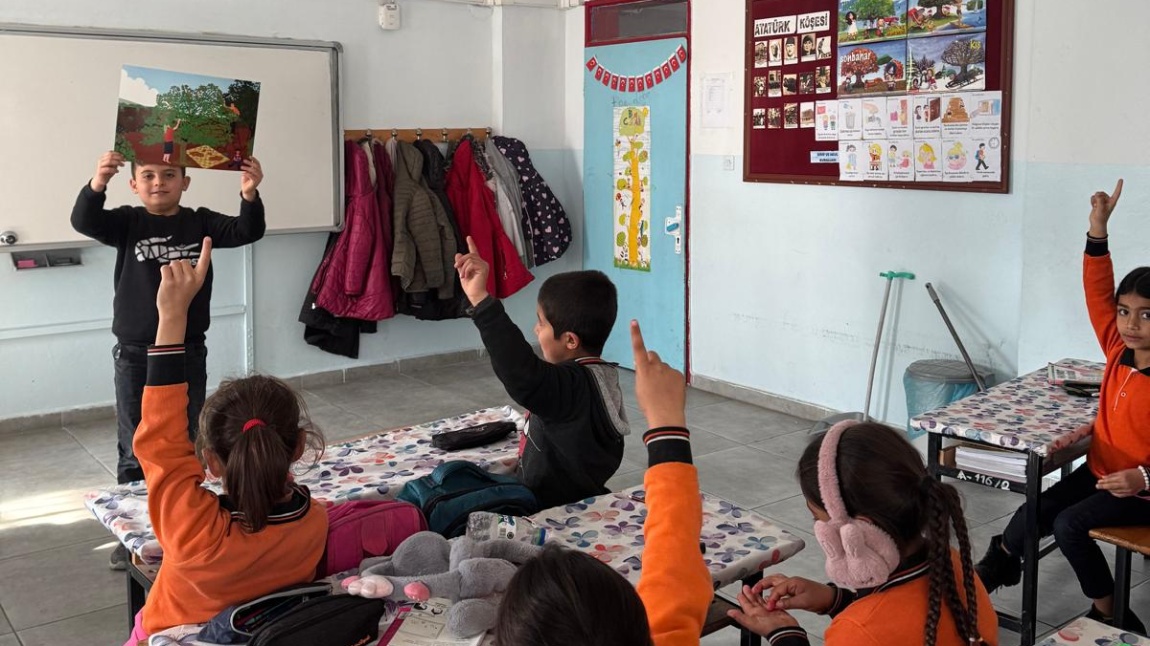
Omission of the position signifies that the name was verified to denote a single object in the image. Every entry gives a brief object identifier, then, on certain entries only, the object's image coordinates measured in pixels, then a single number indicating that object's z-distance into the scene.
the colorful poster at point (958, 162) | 4.59
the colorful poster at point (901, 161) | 4.80
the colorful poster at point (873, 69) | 4.78
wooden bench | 2.64
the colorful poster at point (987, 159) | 4.48
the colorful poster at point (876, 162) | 4.91
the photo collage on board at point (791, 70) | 5.10
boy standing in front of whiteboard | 3.49
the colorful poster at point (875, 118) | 4.87
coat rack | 6.13
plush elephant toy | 1.76
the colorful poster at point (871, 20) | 4.74
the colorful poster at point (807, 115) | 5.18
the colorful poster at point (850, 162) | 5.02
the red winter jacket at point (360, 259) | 5.98
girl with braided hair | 1.66
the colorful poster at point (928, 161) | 4.70
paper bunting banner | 5.95
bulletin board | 4.48
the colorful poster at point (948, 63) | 4.48
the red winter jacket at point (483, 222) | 6.38
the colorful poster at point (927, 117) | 4.66
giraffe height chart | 6.25
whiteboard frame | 5.02
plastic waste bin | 4.52
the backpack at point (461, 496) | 2.28
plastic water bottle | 2.05
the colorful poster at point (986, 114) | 4.44
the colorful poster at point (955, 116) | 4.55
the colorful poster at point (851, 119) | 4.97
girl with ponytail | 1.80
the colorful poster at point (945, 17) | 4.45
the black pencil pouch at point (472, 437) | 2.83
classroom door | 6.05
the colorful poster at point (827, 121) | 5.08
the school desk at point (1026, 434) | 2.82
